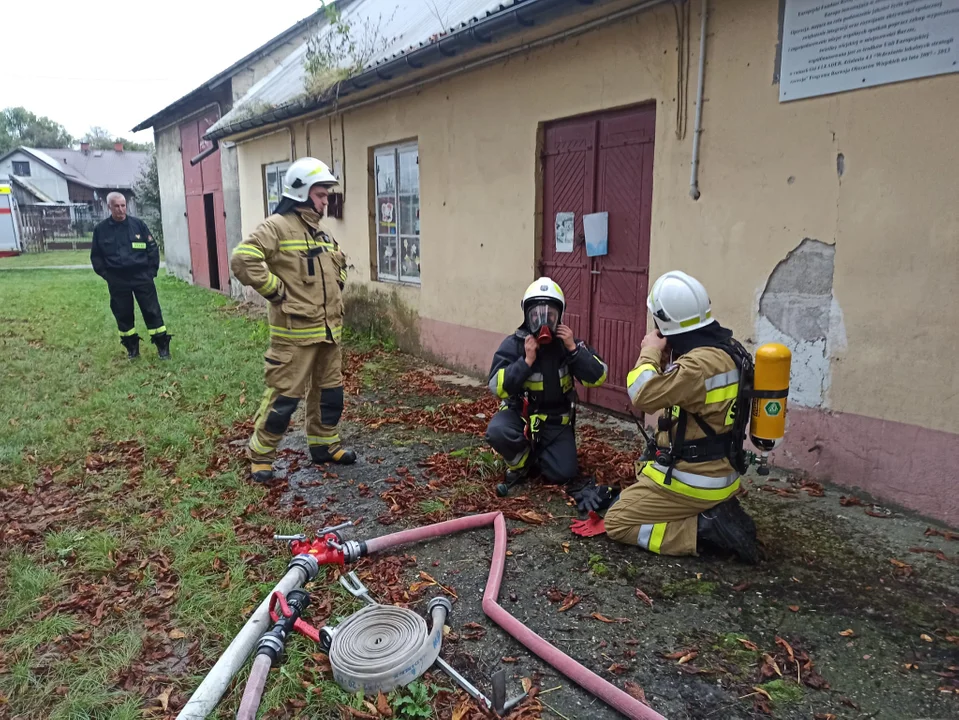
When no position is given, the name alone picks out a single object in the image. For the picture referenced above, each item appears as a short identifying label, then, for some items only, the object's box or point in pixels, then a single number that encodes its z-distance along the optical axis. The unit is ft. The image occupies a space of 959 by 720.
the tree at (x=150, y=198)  93.66
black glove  13.39
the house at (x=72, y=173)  176.45
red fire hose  8.06
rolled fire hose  8.54
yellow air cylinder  10.47
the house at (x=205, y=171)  51.47
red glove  12.65
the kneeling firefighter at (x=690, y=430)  10.93
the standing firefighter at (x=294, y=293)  15.42
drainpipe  15.81
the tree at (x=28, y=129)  276.21
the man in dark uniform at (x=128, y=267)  27.53
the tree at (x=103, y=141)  244.14
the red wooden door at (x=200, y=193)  54.54
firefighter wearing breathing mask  13.87
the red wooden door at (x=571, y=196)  20.33
